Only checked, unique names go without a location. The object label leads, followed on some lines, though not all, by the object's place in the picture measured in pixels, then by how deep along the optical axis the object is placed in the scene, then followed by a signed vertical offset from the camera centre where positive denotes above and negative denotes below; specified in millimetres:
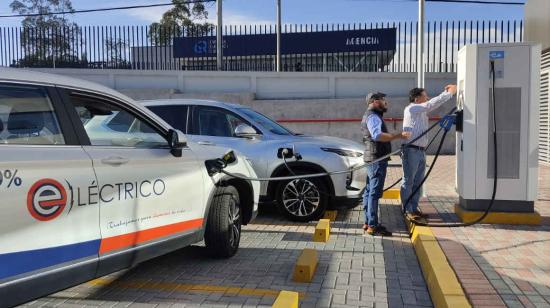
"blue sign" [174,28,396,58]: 23266 +3576
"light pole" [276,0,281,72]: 22719 +3748
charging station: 6531 -79
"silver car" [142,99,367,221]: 7418 -498
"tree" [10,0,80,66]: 20672 +3005
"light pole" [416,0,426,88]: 10016 +1488
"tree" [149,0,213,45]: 39000 +7779
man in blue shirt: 6535 -286
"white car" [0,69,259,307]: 3244 -462
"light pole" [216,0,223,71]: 19359 +3004
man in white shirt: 6812 -345
